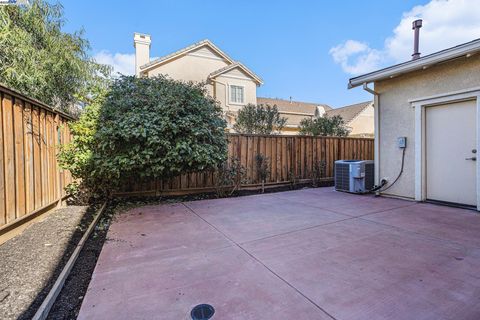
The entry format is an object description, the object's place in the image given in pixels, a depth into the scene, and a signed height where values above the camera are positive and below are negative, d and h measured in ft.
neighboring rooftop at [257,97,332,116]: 63.46 +13.73
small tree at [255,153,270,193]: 23.81 -0.98
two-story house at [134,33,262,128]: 46.80 +16.87
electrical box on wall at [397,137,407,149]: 18.58 +1.00
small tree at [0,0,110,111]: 20.31 +9.25
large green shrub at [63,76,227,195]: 15.79 +1.44
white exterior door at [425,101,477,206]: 15.55 +0.19
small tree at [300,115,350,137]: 34.09 +4.03
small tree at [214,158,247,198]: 21.63 -1.81
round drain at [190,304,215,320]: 5.90 -3.75
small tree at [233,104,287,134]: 31.71 +4.73
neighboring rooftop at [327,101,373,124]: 63.74 +12.53
